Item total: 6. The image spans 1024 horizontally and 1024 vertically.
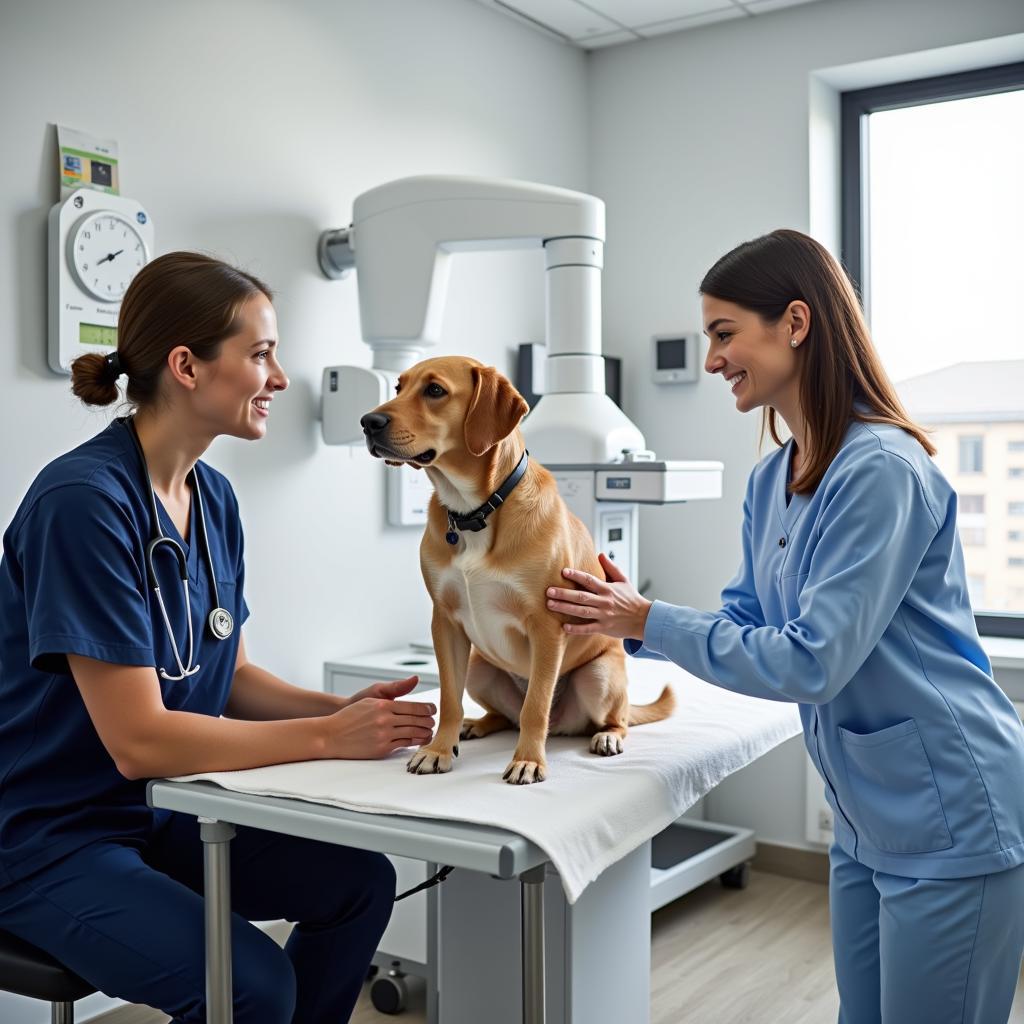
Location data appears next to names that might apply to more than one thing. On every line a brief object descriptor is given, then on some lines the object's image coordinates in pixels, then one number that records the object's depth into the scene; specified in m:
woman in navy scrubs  1.31
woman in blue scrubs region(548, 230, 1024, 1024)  1.22
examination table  1.17
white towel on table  1.19
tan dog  1.37
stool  1.34
